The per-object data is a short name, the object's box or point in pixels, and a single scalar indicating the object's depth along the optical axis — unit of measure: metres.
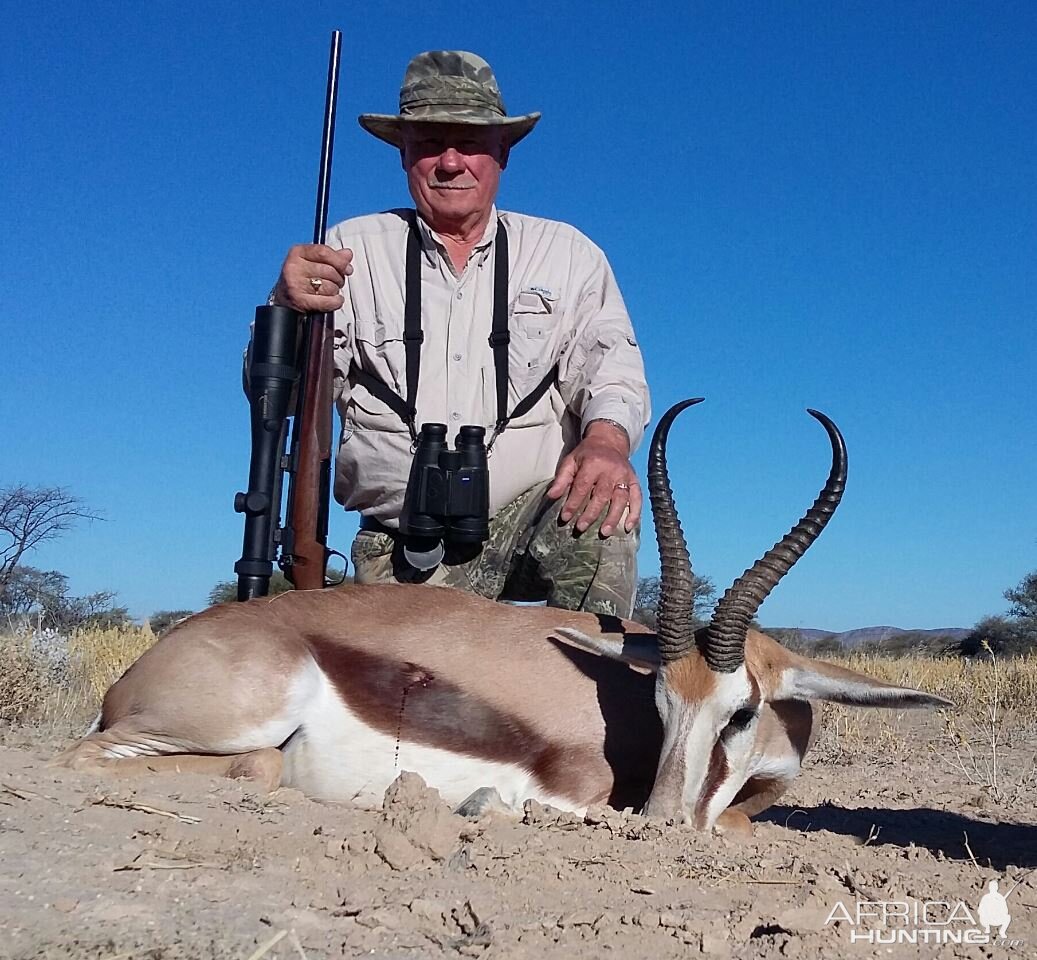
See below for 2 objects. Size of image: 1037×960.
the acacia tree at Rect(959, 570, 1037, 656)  19.89
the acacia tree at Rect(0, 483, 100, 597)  15.74
